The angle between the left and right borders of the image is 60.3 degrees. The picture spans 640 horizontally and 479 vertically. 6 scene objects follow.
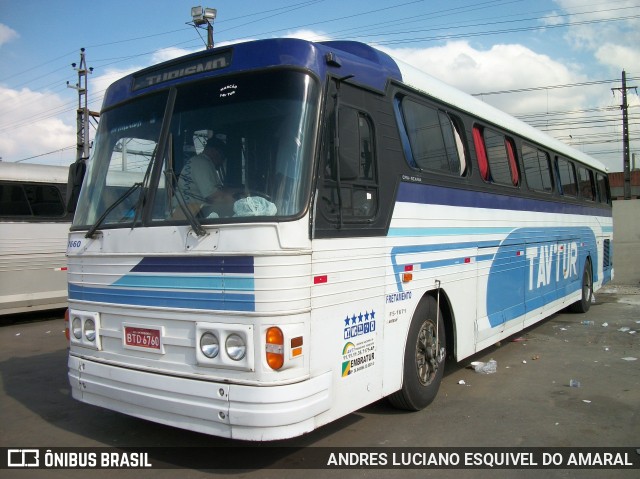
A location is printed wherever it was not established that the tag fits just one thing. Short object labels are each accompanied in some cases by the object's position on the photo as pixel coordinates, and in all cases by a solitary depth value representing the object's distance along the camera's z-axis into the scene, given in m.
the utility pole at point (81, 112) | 30.91
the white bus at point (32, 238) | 10.93
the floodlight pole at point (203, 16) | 20.64
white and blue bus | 3.77
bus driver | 4.03
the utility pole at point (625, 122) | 36.41
